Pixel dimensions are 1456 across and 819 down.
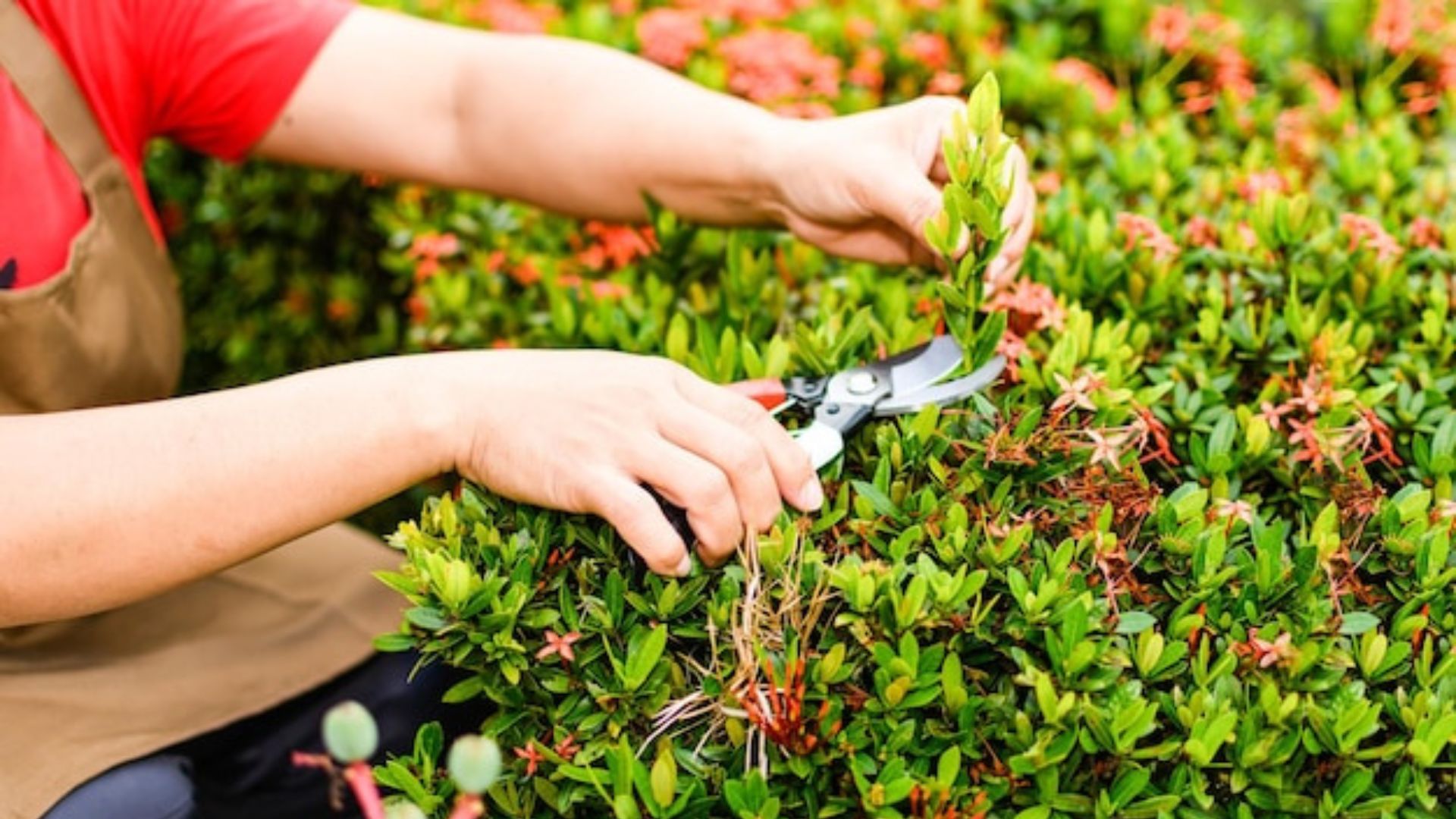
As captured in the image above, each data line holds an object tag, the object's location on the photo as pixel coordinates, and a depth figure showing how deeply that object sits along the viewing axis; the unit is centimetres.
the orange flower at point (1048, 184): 256
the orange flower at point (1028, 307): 198
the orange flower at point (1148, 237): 217
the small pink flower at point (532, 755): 150
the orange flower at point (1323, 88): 296
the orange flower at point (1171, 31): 314
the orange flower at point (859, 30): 318
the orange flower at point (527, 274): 259
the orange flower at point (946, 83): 294
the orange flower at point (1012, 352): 187
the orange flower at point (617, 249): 256
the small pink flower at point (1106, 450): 162
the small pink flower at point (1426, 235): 228
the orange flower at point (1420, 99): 290
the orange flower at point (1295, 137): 274
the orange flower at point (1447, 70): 298
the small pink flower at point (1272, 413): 182
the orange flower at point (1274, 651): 146
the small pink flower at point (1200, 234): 230
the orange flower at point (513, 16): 318
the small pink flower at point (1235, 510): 163
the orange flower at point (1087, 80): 292
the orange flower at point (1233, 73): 303
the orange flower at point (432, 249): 273
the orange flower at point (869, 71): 306
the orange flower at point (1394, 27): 314
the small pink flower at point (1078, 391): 170
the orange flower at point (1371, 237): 213
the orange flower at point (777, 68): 297
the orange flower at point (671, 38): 311
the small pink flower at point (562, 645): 151
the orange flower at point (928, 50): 312
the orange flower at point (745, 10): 329
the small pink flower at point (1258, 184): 247
